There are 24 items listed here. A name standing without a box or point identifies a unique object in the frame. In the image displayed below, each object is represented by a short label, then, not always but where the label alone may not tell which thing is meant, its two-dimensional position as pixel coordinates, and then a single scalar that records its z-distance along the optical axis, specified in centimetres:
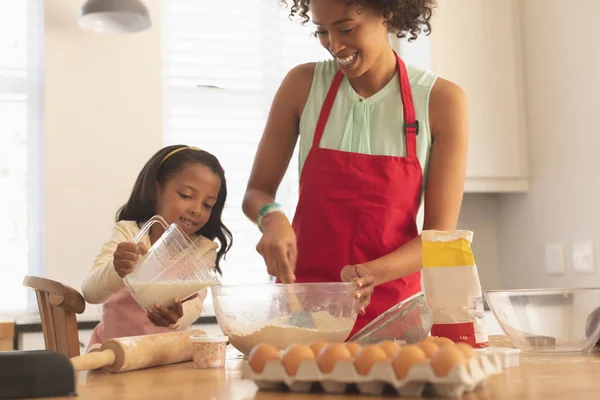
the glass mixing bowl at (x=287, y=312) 105
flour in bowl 104
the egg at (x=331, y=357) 76
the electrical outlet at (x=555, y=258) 290
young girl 168
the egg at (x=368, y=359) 74
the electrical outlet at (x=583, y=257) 274
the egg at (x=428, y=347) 74
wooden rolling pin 98
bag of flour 109
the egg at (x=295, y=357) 77
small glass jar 104
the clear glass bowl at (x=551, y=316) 104
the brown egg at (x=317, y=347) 79
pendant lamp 265
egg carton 71
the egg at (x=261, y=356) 79
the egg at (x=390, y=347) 76
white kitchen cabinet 307
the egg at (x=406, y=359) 72
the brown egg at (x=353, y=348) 78
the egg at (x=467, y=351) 74
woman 151
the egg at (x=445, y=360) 70
